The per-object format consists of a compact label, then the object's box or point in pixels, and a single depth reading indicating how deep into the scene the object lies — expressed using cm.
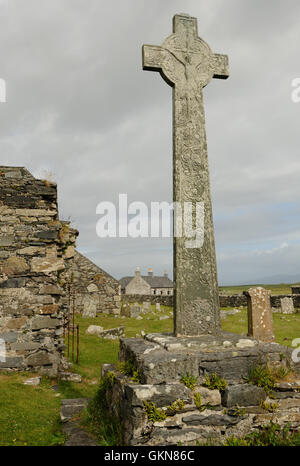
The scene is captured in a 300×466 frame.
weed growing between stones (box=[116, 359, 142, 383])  360
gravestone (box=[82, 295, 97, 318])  1782
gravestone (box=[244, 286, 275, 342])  918
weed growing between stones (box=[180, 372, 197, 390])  342
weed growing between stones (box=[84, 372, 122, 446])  363
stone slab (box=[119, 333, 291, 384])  345
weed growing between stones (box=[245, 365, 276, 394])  357
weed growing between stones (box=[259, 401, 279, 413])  345
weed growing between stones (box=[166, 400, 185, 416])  320
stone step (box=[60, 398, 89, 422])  479
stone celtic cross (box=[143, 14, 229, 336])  430
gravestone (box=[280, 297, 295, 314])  2008
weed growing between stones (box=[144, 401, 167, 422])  313
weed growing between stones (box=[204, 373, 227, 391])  347
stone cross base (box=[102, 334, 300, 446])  315
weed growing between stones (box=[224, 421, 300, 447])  321
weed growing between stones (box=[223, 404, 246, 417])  335
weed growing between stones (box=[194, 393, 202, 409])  331
